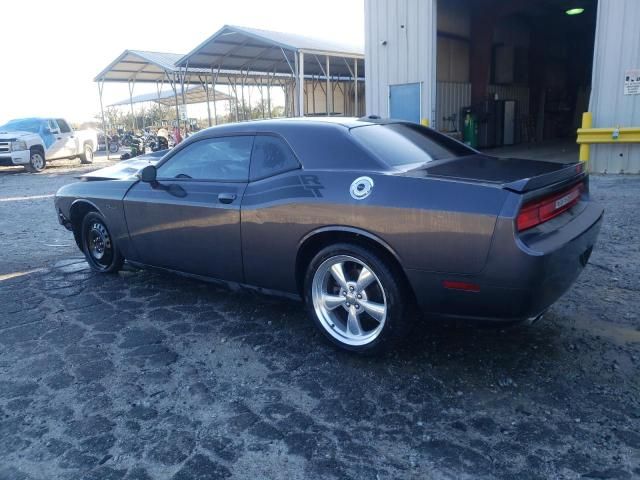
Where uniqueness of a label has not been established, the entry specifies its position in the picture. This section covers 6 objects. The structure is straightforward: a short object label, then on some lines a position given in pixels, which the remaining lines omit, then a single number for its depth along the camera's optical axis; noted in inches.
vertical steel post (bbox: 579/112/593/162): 385.4
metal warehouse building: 373.4
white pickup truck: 687.1
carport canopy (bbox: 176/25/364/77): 652.1
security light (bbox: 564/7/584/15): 673.0
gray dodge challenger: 104.5
